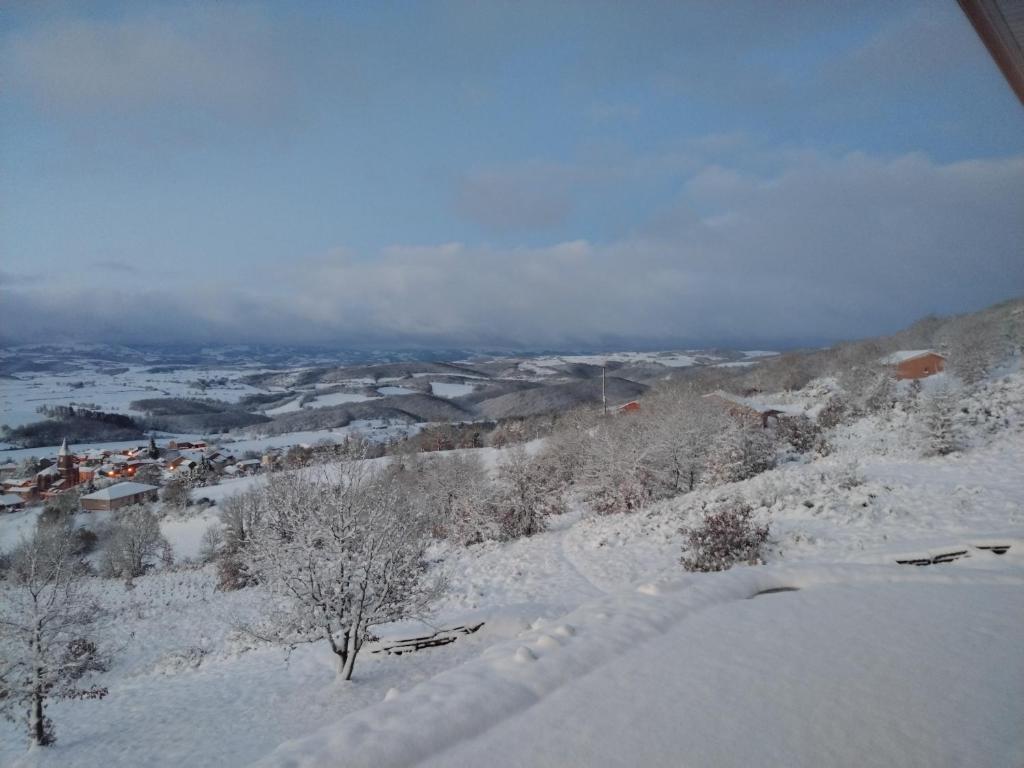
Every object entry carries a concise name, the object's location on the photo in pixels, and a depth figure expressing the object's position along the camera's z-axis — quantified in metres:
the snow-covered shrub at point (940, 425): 16.86
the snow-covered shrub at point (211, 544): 31.92
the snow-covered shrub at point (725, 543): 11.08
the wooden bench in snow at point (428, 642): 10.54
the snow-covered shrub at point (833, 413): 24.42
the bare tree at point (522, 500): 23.73
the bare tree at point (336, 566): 8.81
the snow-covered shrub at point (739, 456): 20.67
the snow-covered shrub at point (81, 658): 11.12
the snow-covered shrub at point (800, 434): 22.67
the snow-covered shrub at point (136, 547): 30.80
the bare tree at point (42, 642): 9.50
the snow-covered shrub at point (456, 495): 24.41
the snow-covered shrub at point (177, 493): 42.61
